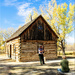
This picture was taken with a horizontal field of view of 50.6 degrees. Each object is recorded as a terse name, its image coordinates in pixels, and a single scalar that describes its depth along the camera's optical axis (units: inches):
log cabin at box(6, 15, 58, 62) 416.3
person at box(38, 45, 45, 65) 321.8
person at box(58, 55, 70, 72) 175.8
